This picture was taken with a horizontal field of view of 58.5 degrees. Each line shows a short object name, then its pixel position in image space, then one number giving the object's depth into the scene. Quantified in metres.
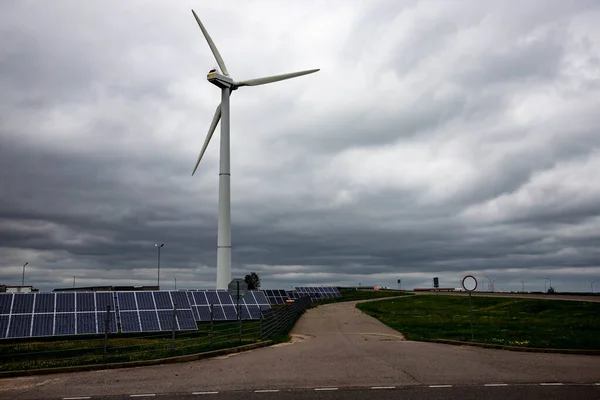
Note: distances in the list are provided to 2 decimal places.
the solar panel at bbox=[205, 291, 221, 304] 36.91
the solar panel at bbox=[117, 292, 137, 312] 27.20
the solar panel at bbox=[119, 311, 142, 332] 25.56
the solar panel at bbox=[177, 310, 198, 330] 26.34
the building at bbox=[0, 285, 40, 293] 65.00
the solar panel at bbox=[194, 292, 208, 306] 36.31
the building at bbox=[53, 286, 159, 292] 73.18
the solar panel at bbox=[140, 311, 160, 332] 25.95
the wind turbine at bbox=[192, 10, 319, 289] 44.91
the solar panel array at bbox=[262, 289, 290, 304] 73.31
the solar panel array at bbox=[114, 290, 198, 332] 26.02
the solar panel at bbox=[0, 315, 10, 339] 22.69
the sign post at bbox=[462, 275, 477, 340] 23.95
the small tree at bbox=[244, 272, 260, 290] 150.79
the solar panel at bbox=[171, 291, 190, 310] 29.92
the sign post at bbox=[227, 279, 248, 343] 25.09
